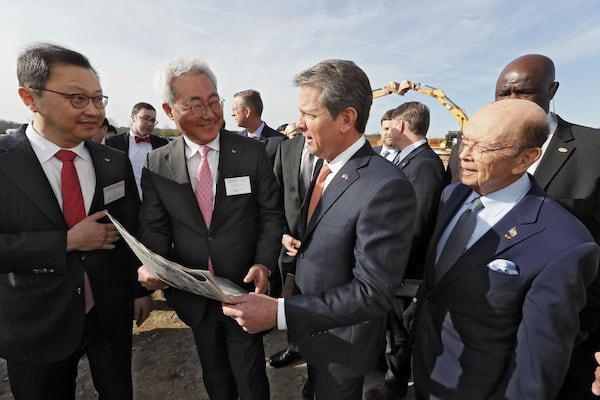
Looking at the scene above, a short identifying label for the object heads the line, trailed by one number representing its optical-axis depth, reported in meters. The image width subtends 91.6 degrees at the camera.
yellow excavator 16.66
